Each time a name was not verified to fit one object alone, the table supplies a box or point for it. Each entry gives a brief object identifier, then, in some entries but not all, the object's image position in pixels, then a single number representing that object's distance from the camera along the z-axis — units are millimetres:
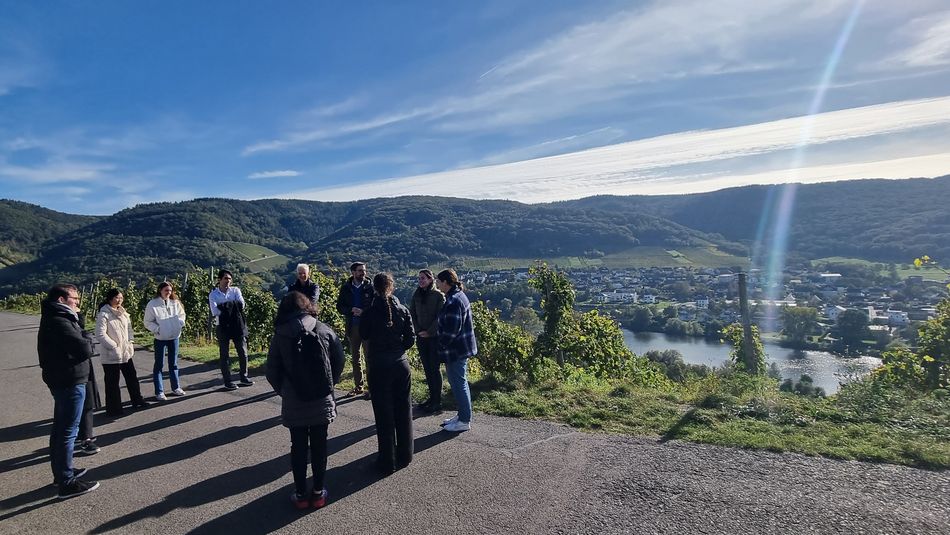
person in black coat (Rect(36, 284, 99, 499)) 4172
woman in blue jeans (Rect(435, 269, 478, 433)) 5402
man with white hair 6914
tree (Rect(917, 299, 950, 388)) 6863
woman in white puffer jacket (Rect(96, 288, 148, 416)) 6172
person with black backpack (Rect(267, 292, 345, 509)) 3664
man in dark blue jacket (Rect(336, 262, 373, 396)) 6641
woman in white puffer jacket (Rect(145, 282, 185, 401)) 6980
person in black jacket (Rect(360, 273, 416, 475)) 4301
